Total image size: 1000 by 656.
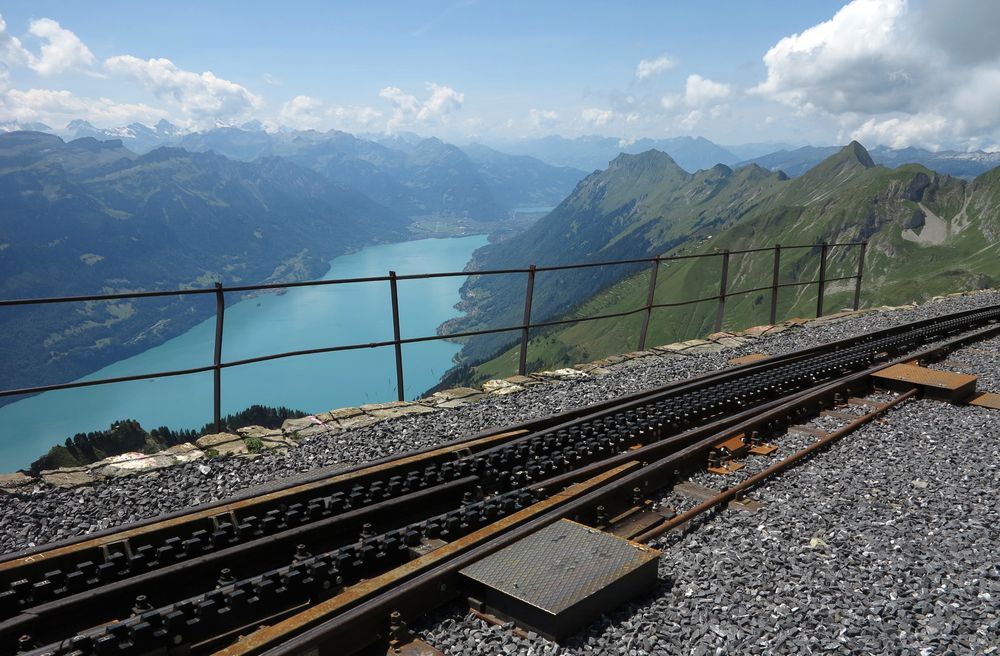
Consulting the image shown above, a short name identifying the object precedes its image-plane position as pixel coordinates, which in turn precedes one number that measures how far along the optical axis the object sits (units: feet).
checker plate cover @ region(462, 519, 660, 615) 12.42
